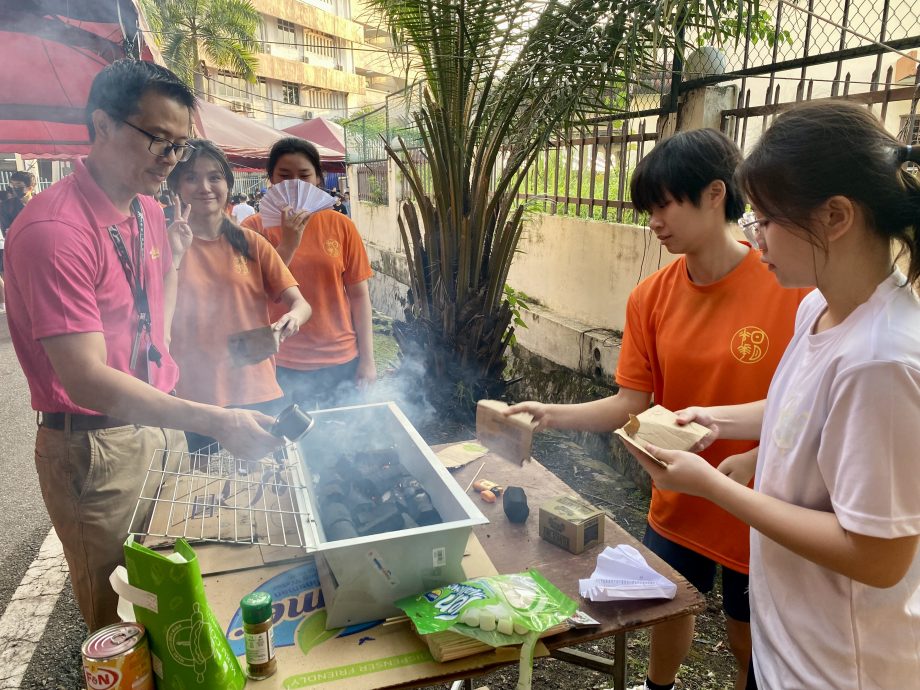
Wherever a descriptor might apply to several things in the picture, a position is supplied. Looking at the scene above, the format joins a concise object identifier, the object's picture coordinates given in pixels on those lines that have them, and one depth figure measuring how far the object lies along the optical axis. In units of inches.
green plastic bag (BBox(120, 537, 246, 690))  46.8
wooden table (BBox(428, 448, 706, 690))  60.6
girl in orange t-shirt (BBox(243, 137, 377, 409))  139.7
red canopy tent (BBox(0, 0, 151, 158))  110.3
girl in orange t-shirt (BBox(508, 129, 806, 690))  73.8
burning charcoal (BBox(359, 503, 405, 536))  66.7
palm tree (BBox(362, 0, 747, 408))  151.8
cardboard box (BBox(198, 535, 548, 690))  52.0
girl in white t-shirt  40.1
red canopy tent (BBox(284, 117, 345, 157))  610.5
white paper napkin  62.5
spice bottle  50.0
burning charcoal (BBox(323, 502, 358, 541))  62.0
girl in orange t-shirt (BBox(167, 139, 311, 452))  113.3
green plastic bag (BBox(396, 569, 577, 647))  53.1
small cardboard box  70.3
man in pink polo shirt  69.3
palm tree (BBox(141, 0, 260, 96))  624.4
